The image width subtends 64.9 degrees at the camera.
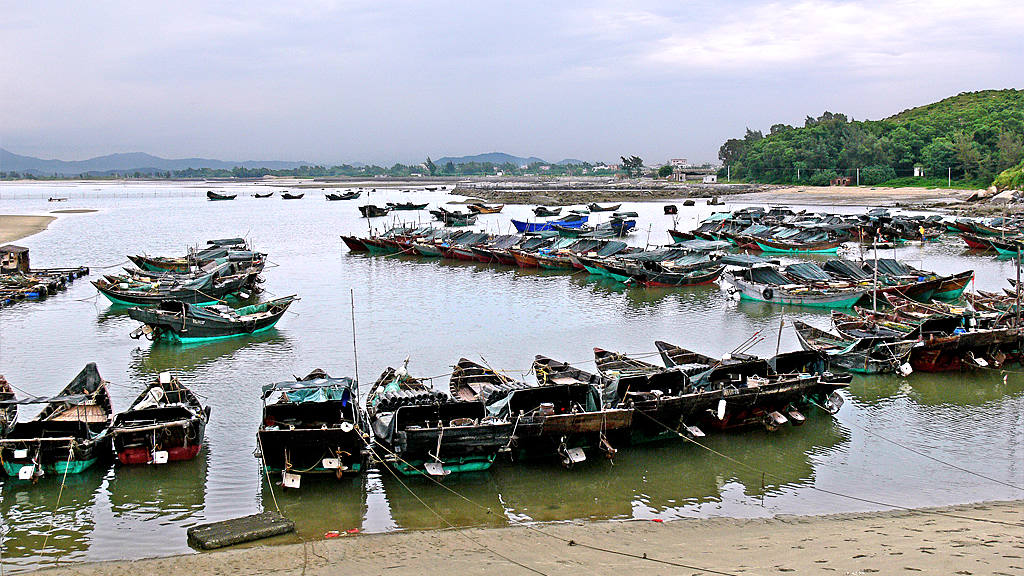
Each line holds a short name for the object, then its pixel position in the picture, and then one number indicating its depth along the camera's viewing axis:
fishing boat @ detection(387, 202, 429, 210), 91.38
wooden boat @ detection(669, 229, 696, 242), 48.17
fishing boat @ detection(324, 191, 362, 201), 118.25
